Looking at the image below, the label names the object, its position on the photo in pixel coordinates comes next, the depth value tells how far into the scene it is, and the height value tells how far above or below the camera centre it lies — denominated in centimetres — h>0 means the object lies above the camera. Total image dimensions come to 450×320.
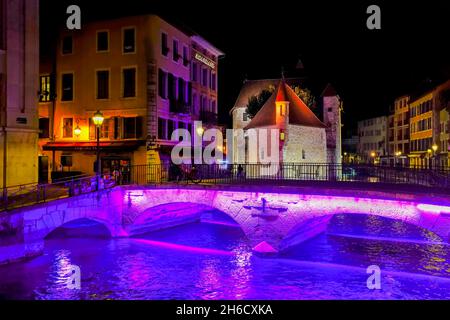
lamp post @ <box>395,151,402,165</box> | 7365 +194
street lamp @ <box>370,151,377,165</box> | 8804 +231
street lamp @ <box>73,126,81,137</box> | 3059 +234
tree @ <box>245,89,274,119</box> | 4556 +614
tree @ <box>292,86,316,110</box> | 4656 +679
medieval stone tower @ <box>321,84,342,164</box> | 4728 +460
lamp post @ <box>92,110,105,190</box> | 2116 +217
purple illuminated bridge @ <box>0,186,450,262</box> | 1789 -183
